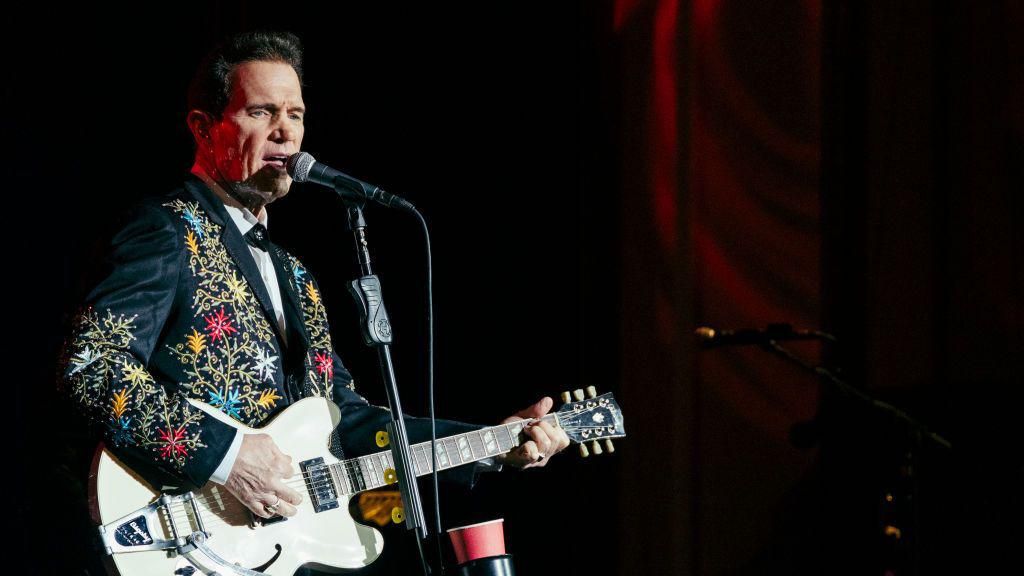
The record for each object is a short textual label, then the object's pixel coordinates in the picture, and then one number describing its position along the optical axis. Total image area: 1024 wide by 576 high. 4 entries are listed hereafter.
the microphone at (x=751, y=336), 7.85
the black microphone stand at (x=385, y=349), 7.26
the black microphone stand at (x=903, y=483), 7.70
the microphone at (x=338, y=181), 7.31
